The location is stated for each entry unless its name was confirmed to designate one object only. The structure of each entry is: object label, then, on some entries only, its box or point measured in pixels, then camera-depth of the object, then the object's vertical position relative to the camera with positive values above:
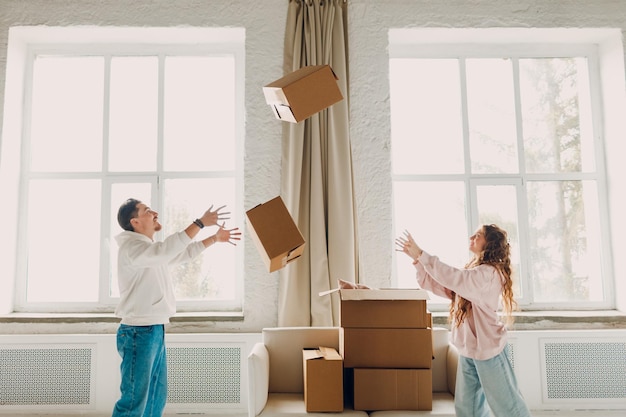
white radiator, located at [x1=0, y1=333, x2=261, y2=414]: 3.07 -0.69
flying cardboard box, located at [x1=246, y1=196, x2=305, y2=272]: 2.30 +0.16
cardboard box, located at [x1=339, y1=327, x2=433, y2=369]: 2.25 -0.41
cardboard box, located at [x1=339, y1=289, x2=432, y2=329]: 2.26 -0.24
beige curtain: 3.13 +0.54
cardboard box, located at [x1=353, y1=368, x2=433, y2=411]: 2.22 -0.60
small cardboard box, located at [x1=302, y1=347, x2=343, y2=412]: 2.19 -0.56
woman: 2.14 -0.30
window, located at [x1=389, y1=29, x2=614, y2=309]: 3.60 +0.78
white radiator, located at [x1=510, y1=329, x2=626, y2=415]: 3.11 -0.71
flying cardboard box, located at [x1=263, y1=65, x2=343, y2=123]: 2.24 +0.82
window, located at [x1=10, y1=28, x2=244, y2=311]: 3.53 +0.85
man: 2.33 -0.17
